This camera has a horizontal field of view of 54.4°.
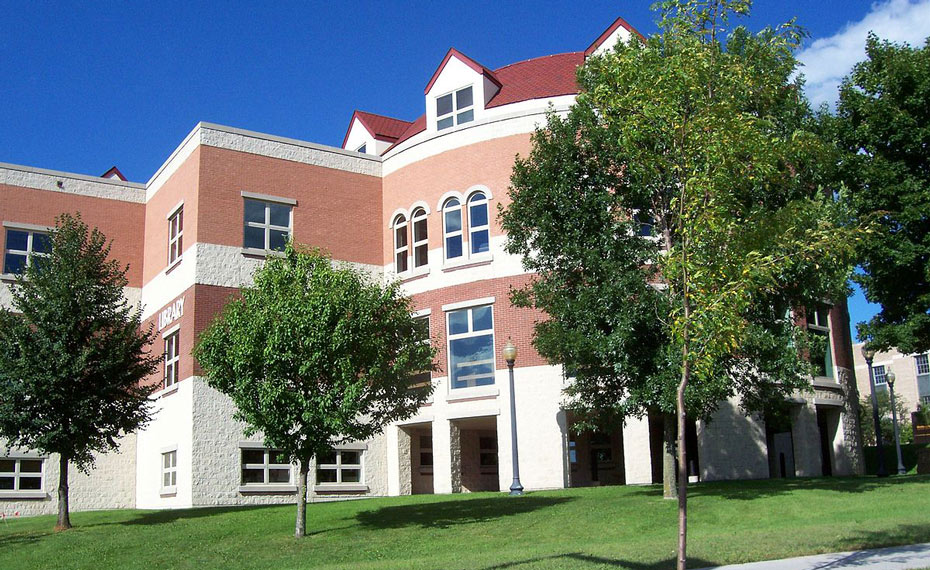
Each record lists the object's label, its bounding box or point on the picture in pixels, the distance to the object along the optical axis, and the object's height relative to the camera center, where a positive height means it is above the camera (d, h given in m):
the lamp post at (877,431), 27.31 -0.21
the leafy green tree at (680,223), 10.16 +3.20
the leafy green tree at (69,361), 20.20 +2.05
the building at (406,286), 26.80 +4.71
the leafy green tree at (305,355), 16.70 +1.66
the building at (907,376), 74.50 +4.01
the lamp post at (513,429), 22.50 +0.19
